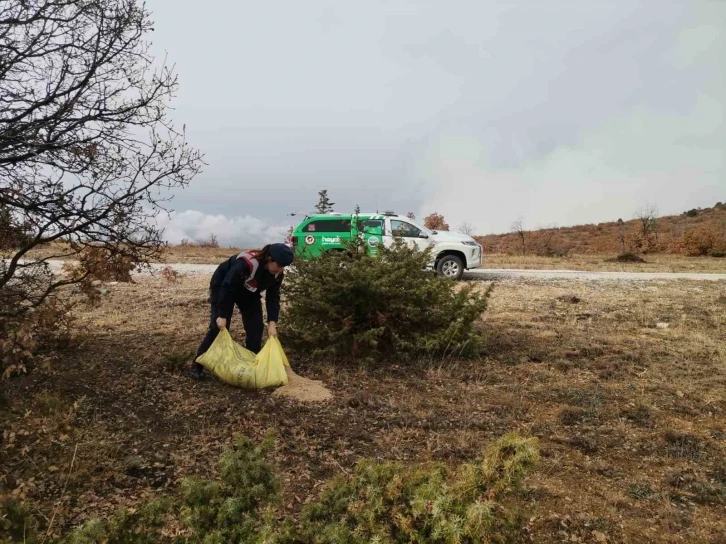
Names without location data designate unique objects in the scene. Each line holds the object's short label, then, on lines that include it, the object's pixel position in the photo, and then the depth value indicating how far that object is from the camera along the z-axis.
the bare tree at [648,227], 32.43
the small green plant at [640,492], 3.24
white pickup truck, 12.96
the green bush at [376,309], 5.87
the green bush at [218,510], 1.73
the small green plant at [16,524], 1.81
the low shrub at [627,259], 20.77
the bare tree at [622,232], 31.43
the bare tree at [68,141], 4.06
